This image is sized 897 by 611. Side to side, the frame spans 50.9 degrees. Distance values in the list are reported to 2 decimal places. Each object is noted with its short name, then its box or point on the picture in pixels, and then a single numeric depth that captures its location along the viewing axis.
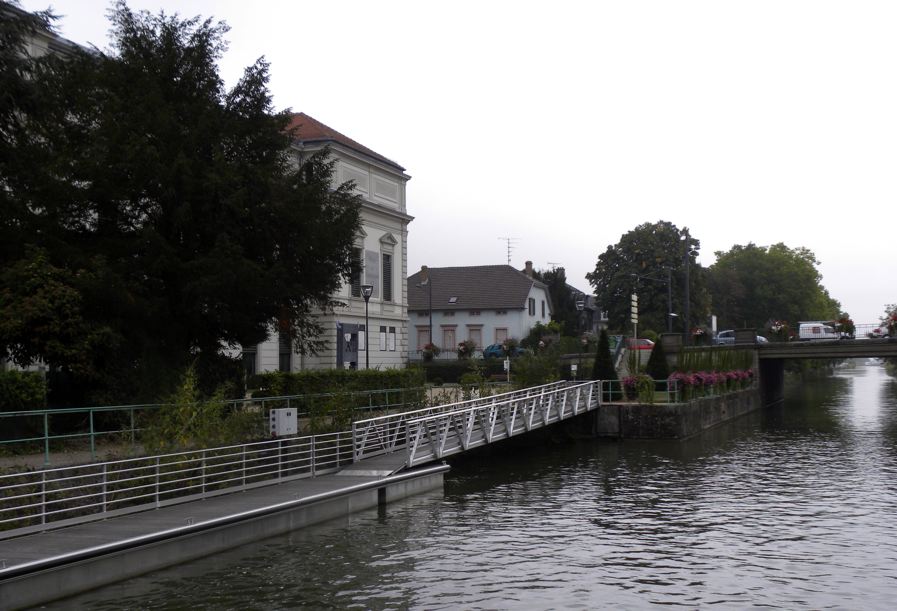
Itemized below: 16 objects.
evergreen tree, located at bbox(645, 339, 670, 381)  42.22
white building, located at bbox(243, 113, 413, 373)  47.19
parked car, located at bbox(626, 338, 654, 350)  45.44
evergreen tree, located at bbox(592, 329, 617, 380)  39.53
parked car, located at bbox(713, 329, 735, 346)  70.00
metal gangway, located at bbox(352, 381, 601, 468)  23.31
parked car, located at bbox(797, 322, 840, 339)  70.62
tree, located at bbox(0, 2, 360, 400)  23.34
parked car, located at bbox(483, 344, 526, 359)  64.50
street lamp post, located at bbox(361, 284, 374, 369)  35.00
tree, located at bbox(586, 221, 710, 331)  77.19
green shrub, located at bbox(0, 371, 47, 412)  21.94
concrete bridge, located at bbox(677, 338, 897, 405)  52.94
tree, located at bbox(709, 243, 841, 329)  107.62
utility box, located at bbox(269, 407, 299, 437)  20.48
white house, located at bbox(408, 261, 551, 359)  78.31
